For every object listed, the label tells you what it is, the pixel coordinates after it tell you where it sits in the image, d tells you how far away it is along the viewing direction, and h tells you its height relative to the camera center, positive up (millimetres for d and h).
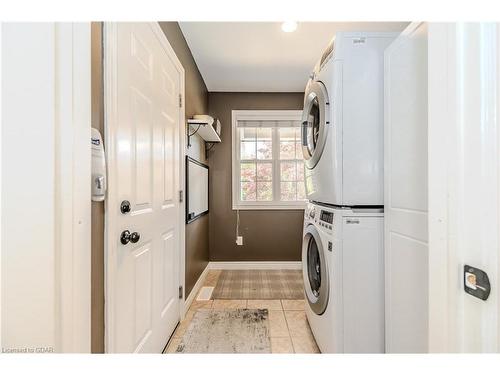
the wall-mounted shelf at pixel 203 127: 2271 +602
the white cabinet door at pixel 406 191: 931 -23
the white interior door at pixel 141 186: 1034 +0
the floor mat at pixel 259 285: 2533 -1152
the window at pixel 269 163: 3422 +330
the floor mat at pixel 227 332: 1653 -1118
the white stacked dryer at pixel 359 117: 1255 +360
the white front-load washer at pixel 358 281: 1252 -497
